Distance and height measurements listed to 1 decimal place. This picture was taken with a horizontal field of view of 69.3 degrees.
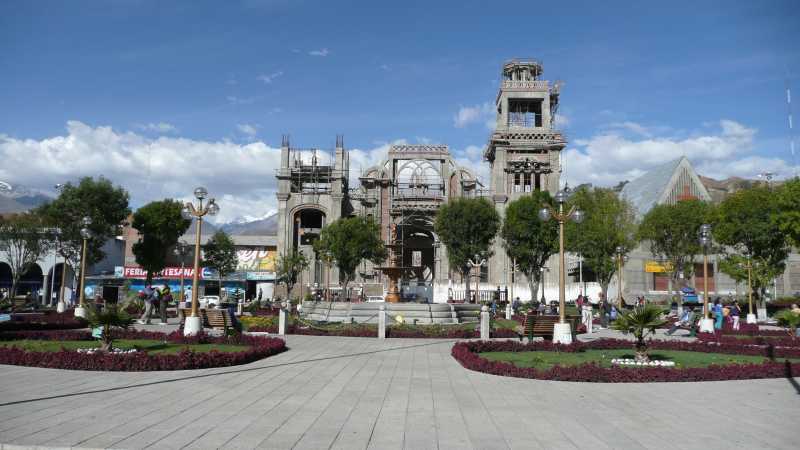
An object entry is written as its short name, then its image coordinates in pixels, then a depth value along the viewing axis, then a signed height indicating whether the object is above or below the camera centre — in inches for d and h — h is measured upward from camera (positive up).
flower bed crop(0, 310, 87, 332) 922.7 -81.9
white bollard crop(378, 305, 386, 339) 861.2 -67.2
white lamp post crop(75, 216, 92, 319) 1101.8 -21.4
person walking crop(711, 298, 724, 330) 981.2 -56.6
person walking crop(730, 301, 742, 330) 1089.7 -57.6
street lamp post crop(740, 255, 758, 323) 1267.2 +5.1
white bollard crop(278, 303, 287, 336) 895.7 -67.7
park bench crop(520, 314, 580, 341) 724.3 -54.2
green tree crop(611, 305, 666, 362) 515.8 -35.2
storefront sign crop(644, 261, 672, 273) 2522.1 +72.4
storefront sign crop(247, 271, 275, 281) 2723.9 +9.3
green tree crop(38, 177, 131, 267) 1854.1 +205.2
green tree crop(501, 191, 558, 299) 1876.2 +152.0
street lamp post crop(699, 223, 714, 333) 941.8 +11.4
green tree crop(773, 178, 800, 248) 1278.3 +170.0
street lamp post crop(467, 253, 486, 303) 1999.3 +66.6
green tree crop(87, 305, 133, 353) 539.5 -41.3
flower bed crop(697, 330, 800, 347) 790.1 -78.5
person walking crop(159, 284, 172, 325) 1034.1 -45.5
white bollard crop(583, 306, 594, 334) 1048.8 -65.6
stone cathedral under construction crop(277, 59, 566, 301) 2532.0 +452.0
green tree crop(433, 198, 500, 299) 1953.7 +177.6
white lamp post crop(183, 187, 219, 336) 705.0 +73.9
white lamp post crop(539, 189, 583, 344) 684.1 -0.2
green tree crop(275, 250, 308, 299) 2287.2 +47.6
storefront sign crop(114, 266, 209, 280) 2586.1 +18.4
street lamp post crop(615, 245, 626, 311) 1553.5 +86.9
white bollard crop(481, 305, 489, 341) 832.9 -62.9
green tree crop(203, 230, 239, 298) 2549.2 +101.1
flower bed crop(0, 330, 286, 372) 473.4 -70.6
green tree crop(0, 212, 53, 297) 1884.8 +119.0
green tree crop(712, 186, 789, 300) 1546.6 +138.0
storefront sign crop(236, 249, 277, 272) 3021.7 +93.7
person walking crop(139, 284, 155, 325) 1050.1 -50.0
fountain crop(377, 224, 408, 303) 1209.4 +14.6
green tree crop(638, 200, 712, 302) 1803.6 +168.1
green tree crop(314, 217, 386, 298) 2172.7 +136.0
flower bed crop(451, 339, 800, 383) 457.7 -72.0
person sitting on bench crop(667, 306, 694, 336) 961.9 -62.1
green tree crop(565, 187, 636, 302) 1817.2 +163.0
